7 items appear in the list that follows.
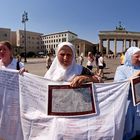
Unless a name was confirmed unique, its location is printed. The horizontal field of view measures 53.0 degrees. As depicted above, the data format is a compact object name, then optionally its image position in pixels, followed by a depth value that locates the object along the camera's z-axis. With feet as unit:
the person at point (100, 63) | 27.79
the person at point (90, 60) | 25.79
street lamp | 74.05
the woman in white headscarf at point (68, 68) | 5.75
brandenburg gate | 175.65
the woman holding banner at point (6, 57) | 6.67
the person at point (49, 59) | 27.71
